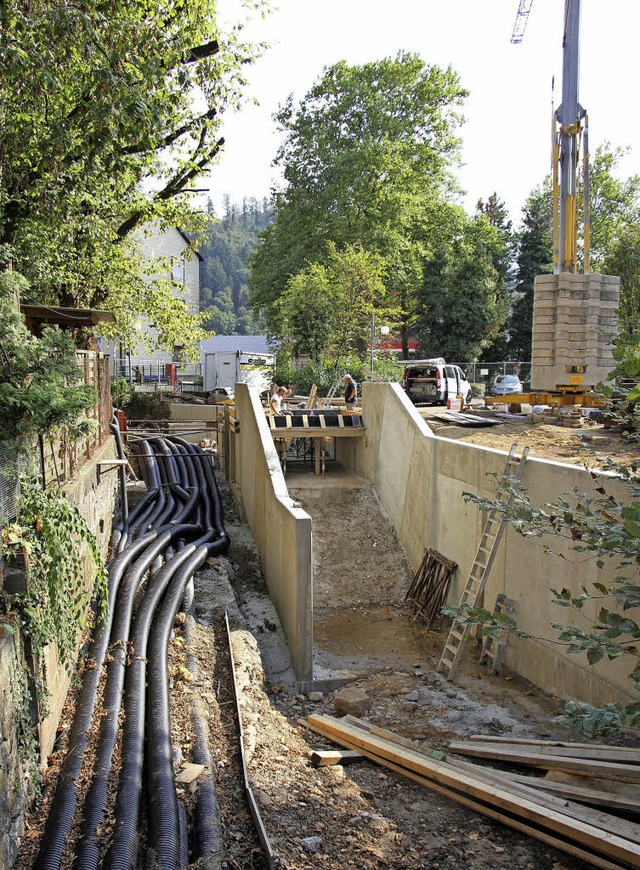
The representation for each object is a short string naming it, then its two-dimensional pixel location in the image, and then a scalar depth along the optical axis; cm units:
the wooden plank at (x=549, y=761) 564
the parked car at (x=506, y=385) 3288
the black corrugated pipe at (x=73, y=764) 470
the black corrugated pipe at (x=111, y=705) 491
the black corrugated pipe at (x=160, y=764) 487
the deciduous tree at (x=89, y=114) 883
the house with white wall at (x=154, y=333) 3956
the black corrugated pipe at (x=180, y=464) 1672
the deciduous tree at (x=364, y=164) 3247
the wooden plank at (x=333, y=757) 698
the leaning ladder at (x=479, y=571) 1016
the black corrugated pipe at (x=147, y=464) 1633
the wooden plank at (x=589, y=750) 589
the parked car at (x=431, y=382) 2481
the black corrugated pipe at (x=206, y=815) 495
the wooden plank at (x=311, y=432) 1681
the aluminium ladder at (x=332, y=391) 2080
